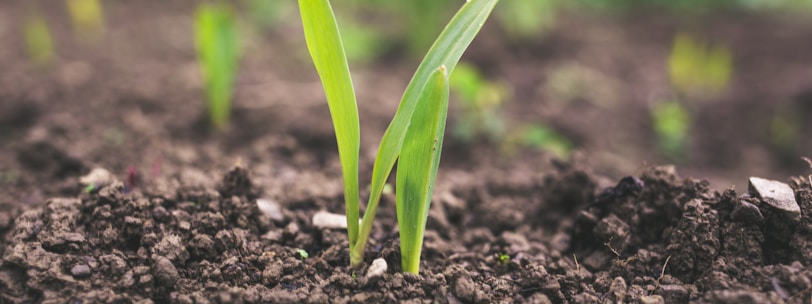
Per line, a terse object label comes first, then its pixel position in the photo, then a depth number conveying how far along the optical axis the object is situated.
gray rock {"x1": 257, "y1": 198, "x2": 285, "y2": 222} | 0.43
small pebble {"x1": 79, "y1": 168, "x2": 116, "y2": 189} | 0.43
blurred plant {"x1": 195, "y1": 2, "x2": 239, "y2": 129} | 0.54
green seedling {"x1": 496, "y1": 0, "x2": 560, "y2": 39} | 0.88
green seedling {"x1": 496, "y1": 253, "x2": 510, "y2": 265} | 0.42
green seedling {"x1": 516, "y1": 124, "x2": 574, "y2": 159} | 0.58
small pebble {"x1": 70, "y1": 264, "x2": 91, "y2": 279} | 0.38
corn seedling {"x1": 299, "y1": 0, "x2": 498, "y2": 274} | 0.37
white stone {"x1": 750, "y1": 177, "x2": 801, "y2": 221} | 0.39
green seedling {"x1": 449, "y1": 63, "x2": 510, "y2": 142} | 0.58
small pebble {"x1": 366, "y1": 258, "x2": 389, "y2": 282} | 0.39
